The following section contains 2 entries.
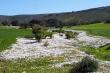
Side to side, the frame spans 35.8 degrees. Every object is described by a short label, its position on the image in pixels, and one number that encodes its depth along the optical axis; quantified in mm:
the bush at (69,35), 35103
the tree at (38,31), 31730
